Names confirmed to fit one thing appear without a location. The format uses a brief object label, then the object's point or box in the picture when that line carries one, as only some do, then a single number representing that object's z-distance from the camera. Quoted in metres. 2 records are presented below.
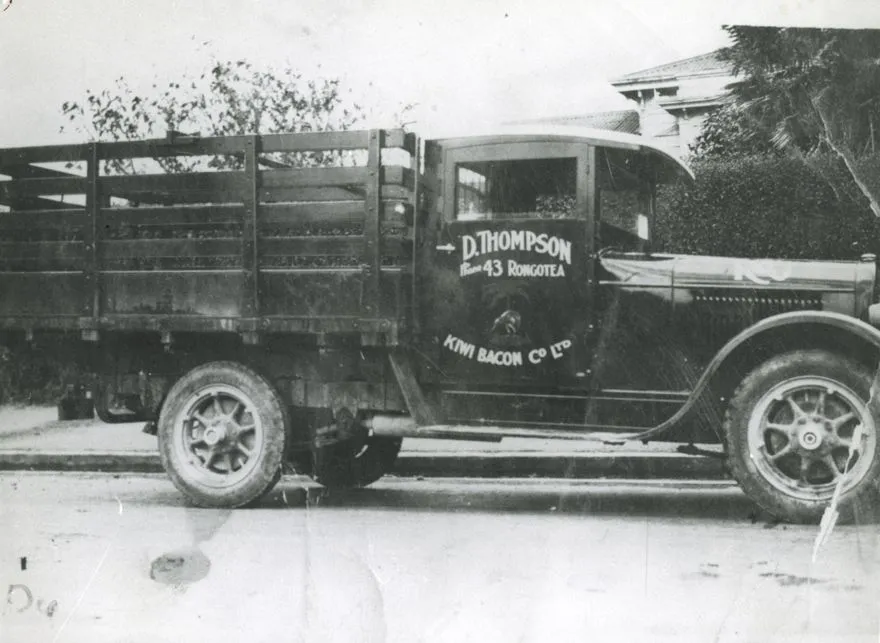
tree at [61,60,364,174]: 6.22
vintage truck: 5.38
